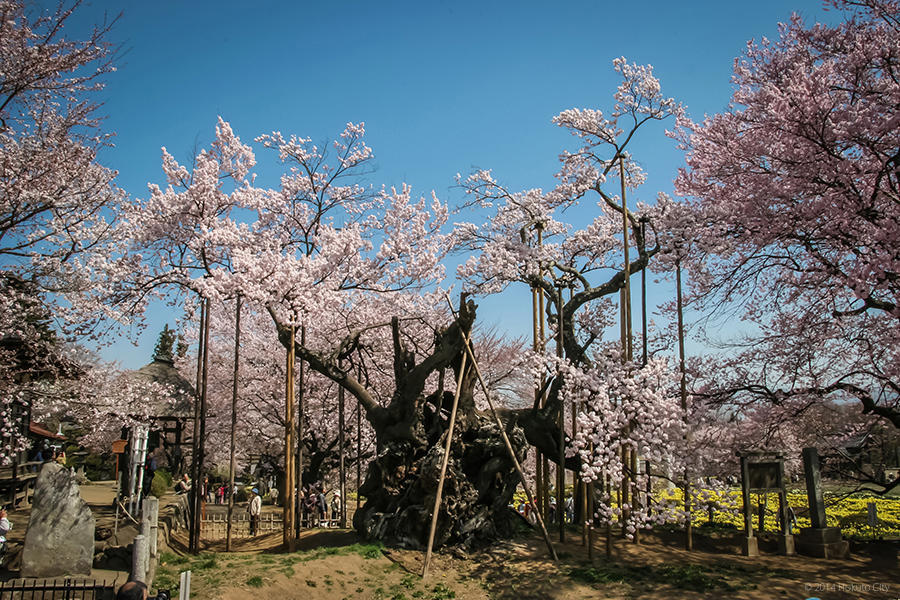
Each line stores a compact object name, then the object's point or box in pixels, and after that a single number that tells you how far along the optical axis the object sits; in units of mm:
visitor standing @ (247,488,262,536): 16312
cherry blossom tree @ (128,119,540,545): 12945
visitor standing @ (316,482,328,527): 21533
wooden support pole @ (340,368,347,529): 14187
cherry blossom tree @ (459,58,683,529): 11680
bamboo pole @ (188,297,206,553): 11973
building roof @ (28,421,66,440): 24967
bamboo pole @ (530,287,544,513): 13600
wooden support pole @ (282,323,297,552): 11539
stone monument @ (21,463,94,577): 9297
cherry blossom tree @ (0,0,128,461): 9430
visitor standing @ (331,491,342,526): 22112
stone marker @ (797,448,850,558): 11938
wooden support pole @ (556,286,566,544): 12656
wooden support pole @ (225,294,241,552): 11529
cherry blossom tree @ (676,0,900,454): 8359
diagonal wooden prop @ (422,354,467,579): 10945
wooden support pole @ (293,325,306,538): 12228
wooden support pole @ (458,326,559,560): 11516
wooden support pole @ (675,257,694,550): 11969
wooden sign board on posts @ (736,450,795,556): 12391
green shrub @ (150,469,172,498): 19531
